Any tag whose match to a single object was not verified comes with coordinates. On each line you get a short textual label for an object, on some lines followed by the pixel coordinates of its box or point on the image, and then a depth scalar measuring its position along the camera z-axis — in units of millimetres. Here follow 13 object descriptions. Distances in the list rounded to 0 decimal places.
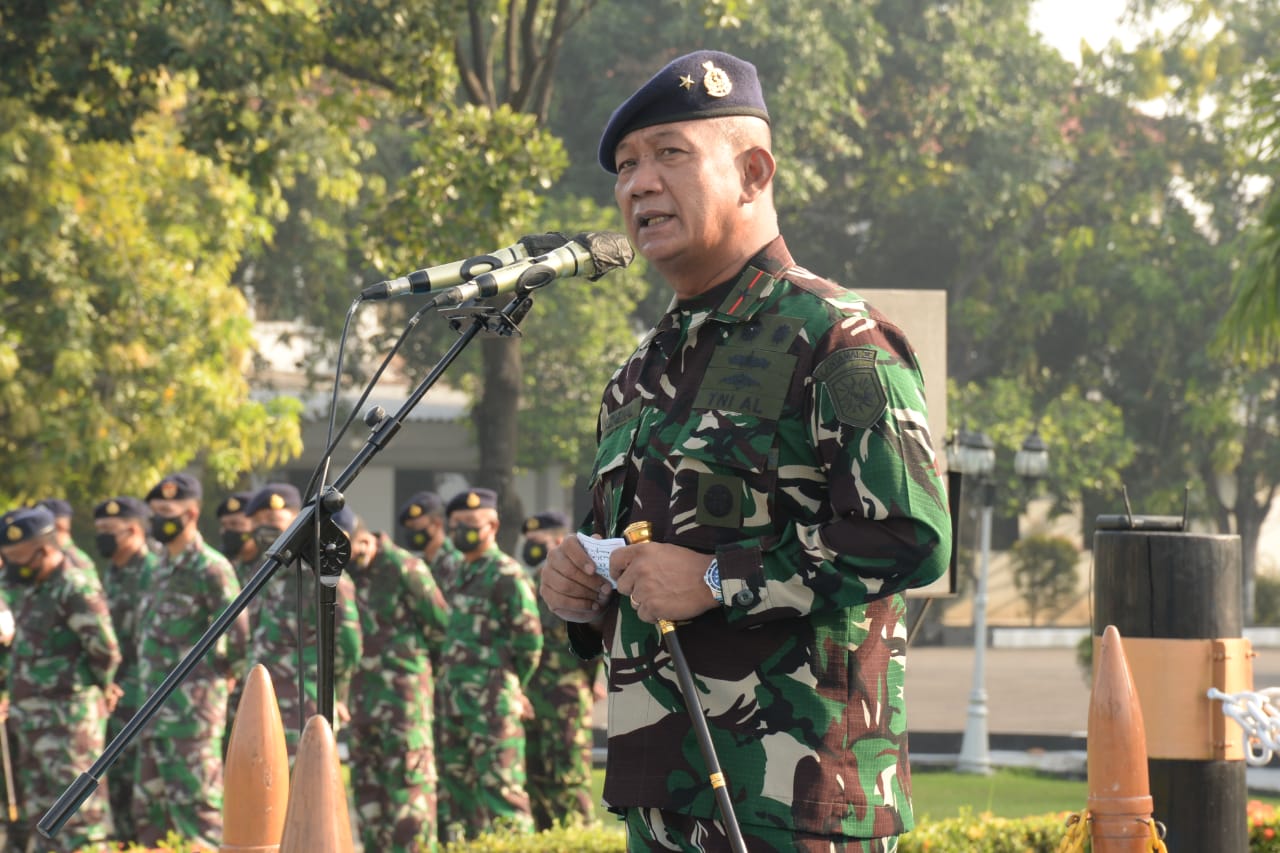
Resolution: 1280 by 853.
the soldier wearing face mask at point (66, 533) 17410
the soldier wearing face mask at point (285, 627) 15451
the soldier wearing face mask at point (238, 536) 17189
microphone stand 5715
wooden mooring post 8305
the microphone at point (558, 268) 5908
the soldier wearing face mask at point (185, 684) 15271
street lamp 26528
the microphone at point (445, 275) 5991
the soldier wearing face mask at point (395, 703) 15796
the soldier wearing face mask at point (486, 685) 15740
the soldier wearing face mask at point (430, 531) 18293
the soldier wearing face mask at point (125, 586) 17810
